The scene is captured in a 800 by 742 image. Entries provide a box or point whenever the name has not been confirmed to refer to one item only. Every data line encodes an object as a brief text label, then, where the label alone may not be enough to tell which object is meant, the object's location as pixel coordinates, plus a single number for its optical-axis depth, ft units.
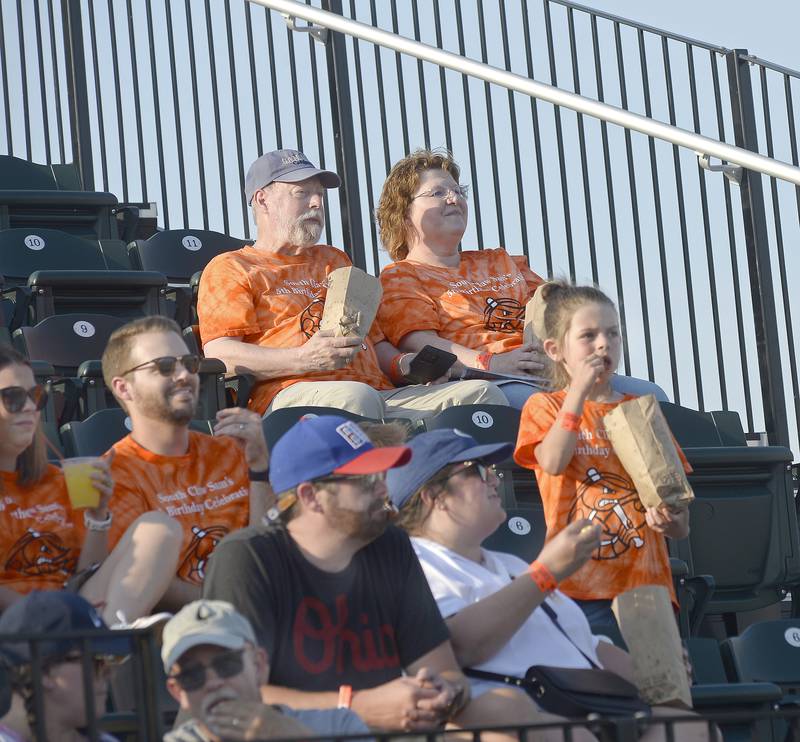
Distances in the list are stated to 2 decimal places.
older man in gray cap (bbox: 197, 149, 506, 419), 33.42
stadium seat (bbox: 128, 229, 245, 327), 41.55
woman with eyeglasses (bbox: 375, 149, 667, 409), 36.81
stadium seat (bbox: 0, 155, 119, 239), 42.78
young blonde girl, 27.94
